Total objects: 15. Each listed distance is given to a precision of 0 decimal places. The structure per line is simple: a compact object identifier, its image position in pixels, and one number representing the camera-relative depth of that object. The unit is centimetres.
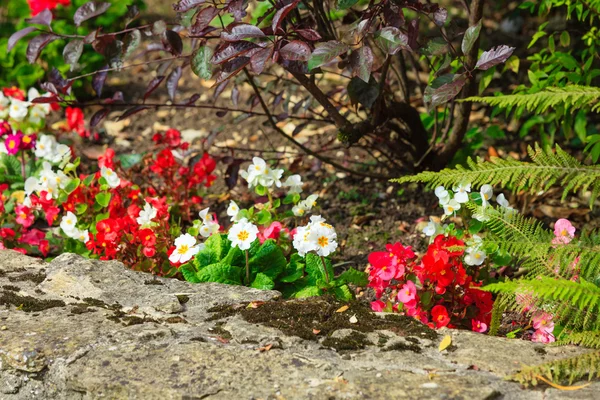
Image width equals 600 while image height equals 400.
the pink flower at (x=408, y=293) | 466
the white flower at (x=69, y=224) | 599
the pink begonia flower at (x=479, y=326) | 474
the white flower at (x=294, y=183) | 592
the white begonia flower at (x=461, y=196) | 489
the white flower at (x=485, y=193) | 483
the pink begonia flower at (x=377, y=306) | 497
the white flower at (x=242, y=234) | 499
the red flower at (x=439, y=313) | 471
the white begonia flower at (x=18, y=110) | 731
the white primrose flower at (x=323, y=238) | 481
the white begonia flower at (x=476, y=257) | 474
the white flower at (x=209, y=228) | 569
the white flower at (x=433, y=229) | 508
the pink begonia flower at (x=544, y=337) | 455
